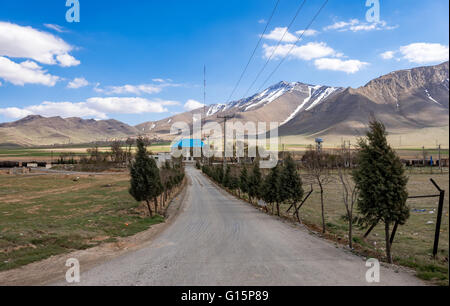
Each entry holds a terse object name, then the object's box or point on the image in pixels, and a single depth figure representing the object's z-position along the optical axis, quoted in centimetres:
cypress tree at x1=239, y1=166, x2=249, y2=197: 3098
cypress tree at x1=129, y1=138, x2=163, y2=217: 1834
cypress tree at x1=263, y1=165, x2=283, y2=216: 2027
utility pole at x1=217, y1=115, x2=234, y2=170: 4760
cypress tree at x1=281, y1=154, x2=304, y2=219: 1761
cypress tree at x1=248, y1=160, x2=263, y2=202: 2631
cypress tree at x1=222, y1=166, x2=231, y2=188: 4206
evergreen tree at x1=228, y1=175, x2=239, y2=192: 3791
